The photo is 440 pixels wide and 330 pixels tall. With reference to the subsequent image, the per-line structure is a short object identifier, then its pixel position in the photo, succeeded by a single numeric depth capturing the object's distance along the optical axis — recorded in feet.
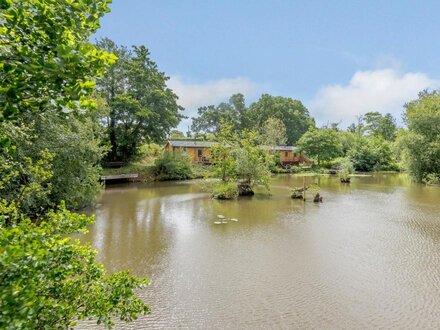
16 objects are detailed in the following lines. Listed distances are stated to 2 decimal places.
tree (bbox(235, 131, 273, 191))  54.90
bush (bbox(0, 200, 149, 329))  4.60
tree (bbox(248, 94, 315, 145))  162.40
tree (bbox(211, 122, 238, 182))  55.42
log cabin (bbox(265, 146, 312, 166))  123.01
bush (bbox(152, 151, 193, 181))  83.66
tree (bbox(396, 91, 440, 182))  71.42
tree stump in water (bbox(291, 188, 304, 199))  53.31
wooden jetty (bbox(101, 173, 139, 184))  73.91
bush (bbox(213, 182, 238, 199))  52.80
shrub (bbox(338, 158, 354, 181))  79.69
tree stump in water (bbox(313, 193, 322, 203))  50.09
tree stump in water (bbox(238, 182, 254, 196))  56.39
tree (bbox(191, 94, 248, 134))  161.48
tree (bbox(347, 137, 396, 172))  123.44
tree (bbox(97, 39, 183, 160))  82.43
